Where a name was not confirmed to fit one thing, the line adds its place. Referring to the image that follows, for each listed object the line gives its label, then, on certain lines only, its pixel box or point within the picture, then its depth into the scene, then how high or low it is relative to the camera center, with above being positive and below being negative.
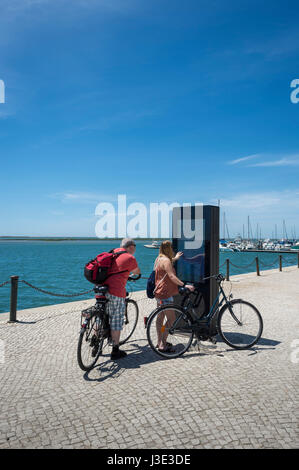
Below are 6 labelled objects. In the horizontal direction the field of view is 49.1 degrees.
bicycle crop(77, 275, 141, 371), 4.29 -1.32
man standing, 4.68 -0.79
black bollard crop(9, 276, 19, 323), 7.18 -1.50
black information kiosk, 5.76 -0.14
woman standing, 4.98 -0.77
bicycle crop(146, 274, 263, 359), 4.98 -1.41
